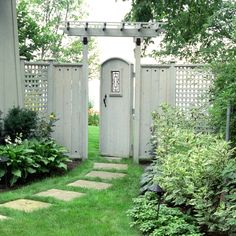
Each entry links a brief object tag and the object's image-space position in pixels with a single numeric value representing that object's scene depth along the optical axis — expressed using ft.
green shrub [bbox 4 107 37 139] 19.95
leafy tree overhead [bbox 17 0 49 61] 32.35
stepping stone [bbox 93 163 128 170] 19.89
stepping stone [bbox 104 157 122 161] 22.07
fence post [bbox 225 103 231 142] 13.19
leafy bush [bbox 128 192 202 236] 10.45
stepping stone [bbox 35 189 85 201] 14.56
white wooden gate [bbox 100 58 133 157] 22.44
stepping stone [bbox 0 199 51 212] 13.19
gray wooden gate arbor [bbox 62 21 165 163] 21.35
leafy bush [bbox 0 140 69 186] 16.52
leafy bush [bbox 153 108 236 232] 10.77
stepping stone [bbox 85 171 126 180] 17.93
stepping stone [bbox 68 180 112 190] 16.17
